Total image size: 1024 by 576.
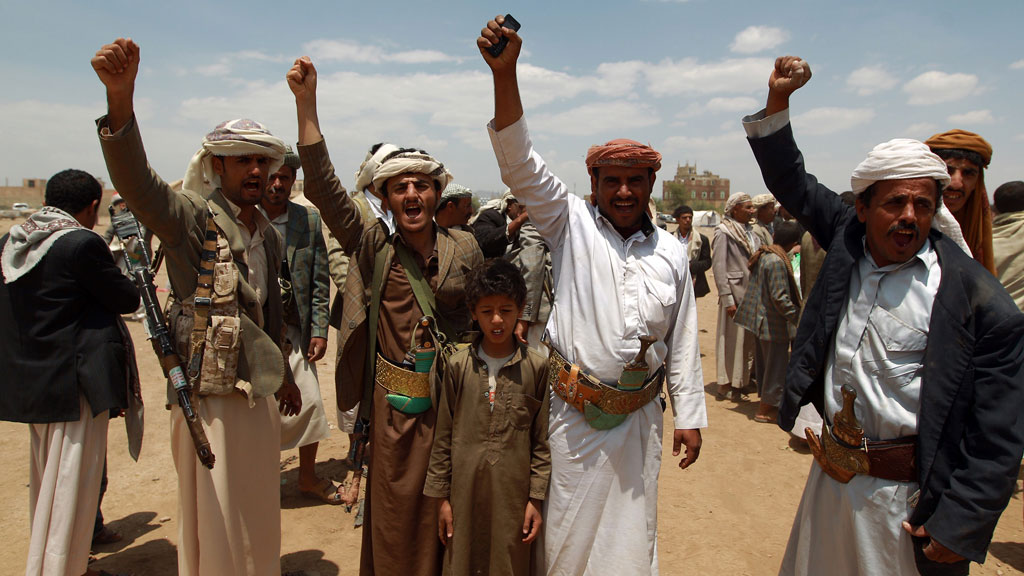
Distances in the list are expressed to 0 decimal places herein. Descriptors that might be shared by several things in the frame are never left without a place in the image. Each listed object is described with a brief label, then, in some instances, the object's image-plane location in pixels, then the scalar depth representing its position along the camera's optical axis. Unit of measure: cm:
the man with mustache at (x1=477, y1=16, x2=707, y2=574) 255
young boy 250
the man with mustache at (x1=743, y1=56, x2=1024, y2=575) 196
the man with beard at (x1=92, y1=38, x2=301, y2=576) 255
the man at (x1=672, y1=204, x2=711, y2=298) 795
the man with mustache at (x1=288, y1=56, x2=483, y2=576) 264
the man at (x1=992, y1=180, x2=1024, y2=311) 436
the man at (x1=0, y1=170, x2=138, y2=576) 301
